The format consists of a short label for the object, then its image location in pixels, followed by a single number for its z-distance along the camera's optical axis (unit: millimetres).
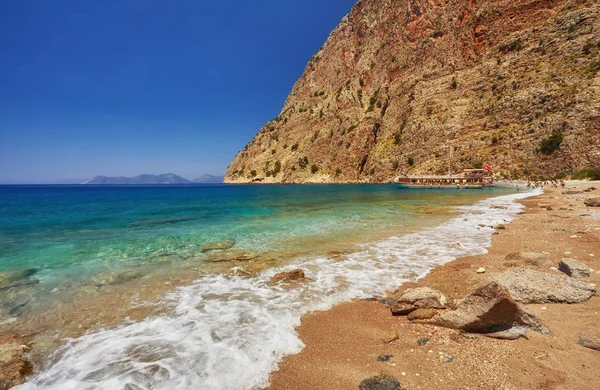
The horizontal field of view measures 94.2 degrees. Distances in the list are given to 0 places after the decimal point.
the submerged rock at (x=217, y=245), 14878
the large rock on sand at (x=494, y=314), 5457
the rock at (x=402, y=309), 6820
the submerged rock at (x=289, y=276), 9794
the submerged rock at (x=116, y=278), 10258
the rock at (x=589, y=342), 4777
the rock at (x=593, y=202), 22312
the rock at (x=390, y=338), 5756
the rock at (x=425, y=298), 6777
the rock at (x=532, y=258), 9430
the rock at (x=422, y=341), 5460
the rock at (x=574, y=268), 7906
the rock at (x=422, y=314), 6434
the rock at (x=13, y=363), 5000
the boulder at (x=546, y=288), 6559
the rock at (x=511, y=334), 5305
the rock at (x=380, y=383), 4284
